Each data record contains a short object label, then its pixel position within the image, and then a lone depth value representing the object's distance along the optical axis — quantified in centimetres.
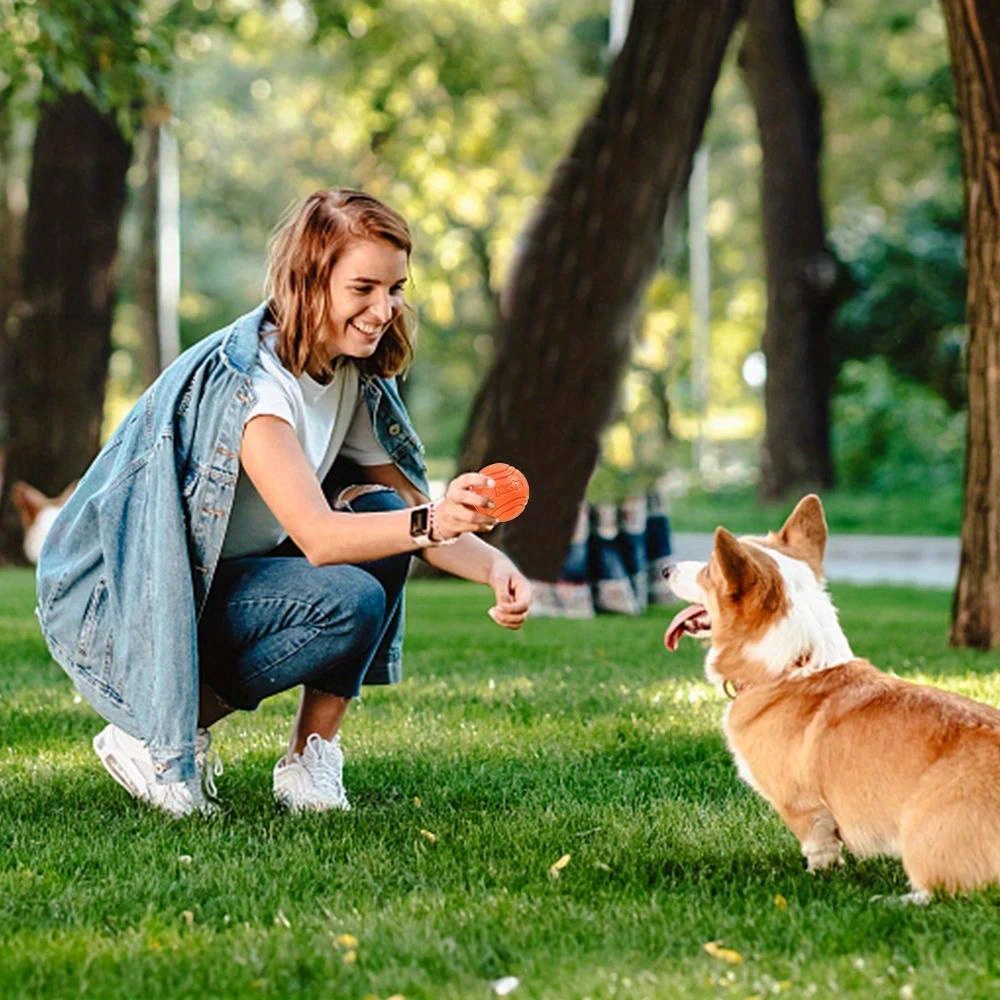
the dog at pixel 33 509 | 1529
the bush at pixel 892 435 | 2652
